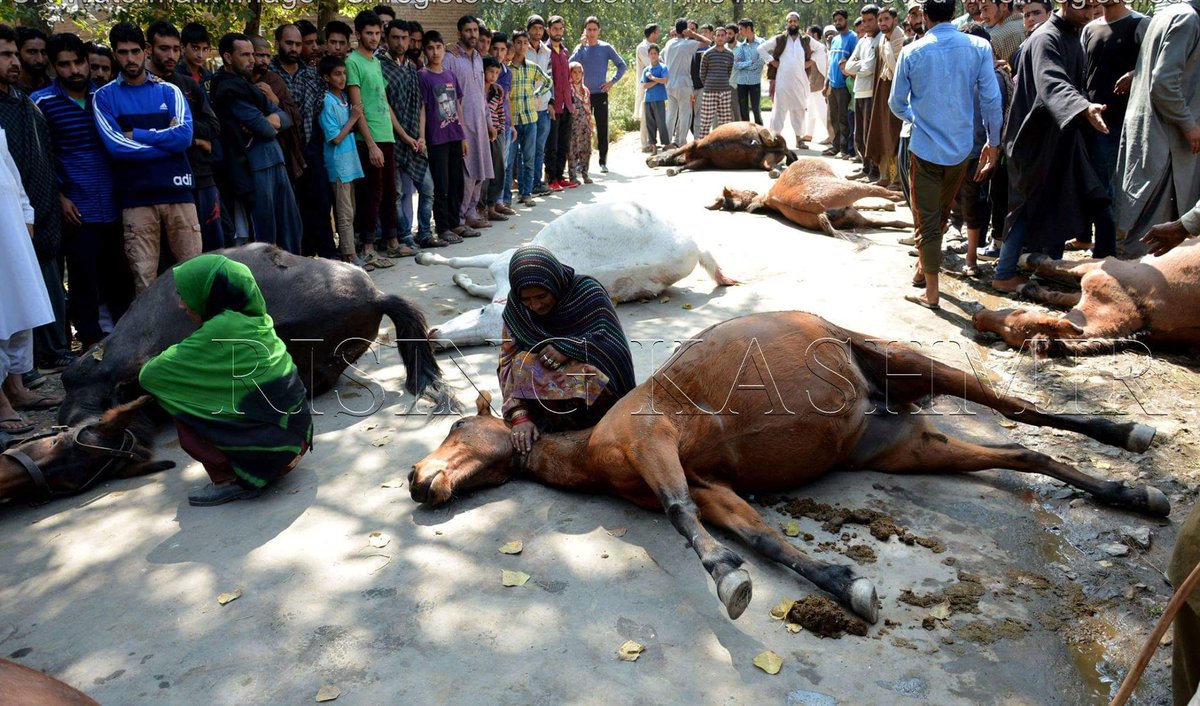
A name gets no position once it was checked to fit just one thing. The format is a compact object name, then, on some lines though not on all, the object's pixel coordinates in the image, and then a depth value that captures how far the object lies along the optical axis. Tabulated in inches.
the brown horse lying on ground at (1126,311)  188.4
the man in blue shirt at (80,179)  220.2
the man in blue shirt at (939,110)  234.7
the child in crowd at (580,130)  495.2
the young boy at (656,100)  581.3
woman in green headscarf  156.4
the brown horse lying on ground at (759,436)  132.7
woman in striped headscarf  155.9
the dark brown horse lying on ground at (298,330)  183.9
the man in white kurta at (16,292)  192.5
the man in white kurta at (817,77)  628.7
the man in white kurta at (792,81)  573.3
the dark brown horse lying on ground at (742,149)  508.1
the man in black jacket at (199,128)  238.5
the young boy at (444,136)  340.8
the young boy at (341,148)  295.1
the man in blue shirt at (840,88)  518.9
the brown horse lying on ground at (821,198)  339.9
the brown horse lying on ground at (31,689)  75.0
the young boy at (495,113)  384.8
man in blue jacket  219.9
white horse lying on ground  249.6
